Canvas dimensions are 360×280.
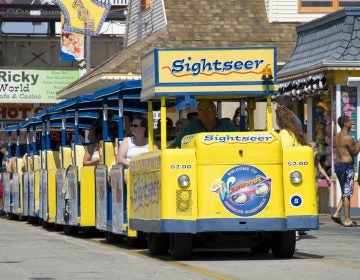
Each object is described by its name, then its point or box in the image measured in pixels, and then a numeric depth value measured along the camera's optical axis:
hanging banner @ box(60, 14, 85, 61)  50.22
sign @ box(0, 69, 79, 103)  55.41
